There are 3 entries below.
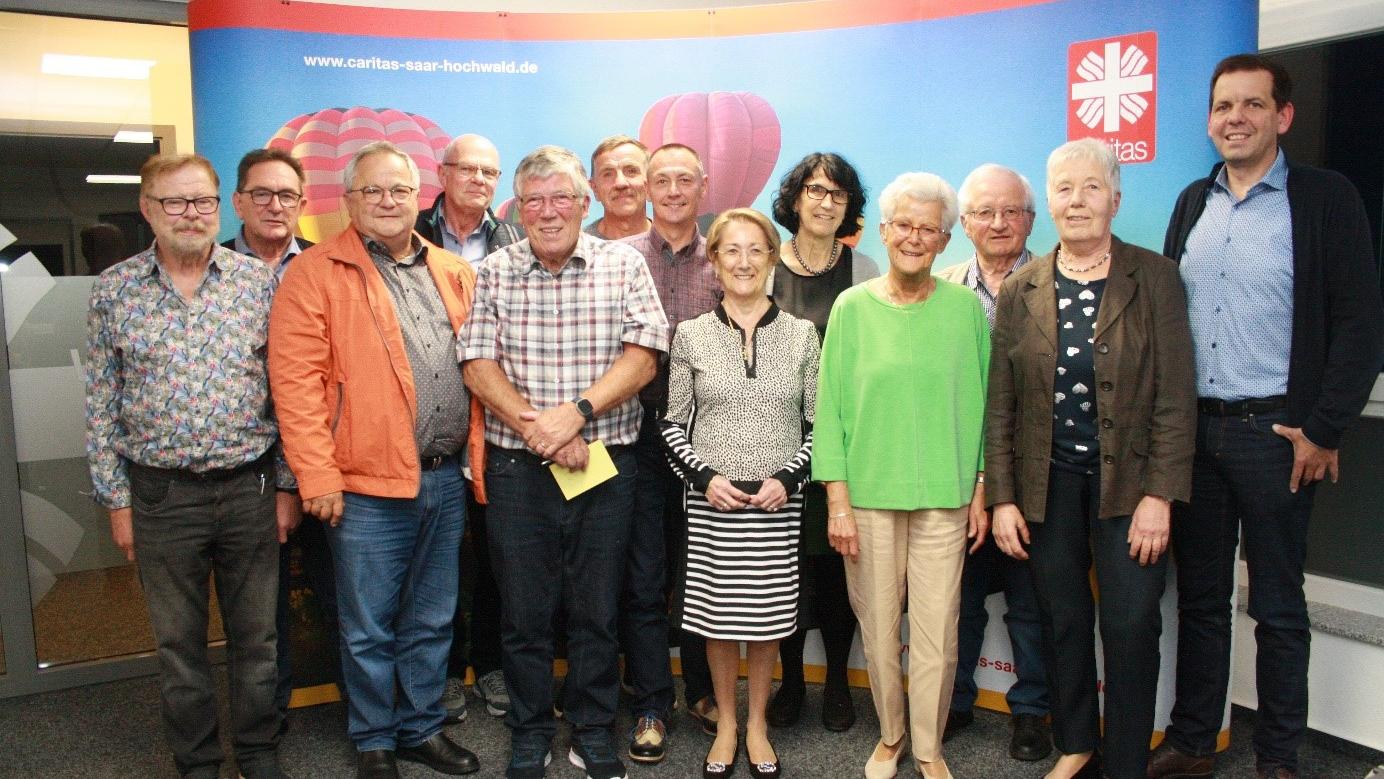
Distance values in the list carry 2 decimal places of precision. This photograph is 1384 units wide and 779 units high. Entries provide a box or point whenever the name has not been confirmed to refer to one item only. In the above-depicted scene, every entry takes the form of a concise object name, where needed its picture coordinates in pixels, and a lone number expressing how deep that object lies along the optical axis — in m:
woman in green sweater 2.56
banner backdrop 2.87
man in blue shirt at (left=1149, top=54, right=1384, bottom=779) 2.41
